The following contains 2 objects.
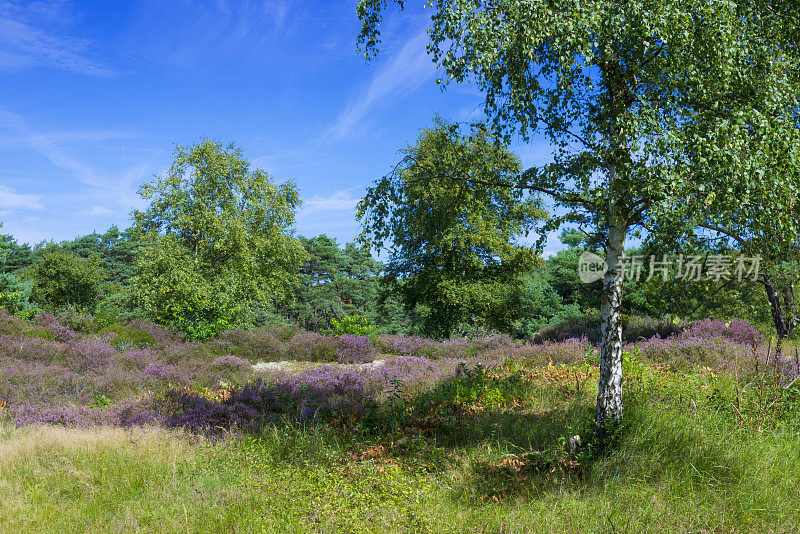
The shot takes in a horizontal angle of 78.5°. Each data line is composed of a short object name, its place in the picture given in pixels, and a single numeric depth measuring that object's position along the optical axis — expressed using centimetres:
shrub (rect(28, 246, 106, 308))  4131
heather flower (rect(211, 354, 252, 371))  1126
